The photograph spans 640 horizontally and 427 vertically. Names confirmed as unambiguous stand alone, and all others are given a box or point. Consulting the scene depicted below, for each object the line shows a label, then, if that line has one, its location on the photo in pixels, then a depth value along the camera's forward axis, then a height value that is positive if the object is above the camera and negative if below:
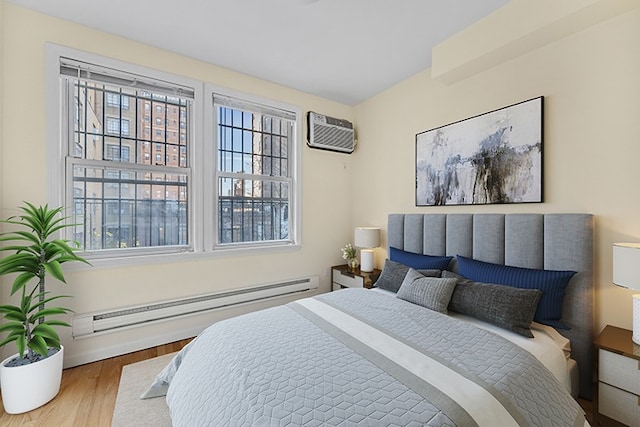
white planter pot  1.67 -1.09
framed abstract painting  2.08 +0.46
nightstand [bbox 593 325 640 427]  1.43 -0.89
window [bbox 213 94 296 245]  2.96 +0.46
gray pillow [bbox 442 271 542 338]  1.67 -0.59
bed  1.02 -0.70
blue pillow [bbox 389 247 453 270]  2.43 -0.45
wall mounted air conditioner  3.35 +0.99
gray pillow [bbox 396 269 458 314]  1.92 -0.58
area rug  1.65 -1.27
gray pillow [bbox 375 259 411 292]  2.42 -0.58
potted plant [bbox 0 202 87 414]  1.68 -0.79
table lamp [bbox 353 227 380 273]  3.19 -0.37
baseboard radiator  2.23 -0.91
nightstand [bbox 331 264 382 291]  2.99 -0.76
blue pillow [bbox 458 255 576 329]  1.77 -0.48
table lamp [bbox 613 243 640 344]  1.44 -0.31
